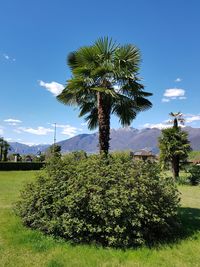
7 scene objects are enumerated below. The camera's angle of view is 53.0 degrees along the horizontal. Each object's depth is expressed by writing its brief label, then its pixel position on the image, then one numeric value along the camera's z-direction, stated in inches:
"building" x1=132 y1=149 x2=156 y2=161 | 2772.2
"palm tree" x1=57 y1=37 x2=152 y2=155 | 250.2
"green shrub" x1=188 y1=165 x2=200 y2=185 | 671.5
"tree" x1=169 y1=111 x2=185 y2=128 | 826.4
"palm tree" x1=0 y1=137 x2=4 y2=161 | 1537.8
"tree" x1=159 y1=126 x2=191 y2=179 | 738.2
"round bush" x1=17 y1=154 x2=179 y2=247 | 165.9
